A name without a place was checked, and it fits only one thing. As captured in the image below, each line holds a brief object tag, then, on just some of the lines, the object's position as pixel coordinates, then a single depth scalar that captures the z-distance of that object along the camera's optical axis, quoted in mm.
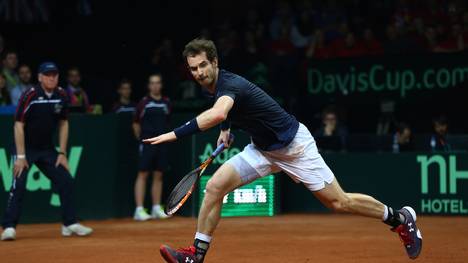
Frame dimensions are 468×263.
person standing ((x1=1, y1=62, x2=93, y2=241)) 11242
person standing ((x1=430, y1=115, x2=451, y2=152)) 13859
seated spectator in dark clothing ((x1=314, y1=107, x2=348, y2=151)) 14523
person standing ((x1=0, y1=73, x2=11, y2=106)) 13534
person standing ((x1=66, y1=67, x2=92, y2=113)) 14169
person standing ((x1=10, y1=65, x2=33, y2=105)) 13938
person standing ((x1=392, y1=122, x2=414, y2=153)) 14266
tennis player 7848
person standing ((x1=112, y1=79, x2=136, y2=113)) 14180
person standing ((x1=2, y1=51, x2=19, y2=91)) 14055
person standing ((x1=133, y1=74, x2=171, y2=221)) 13680
